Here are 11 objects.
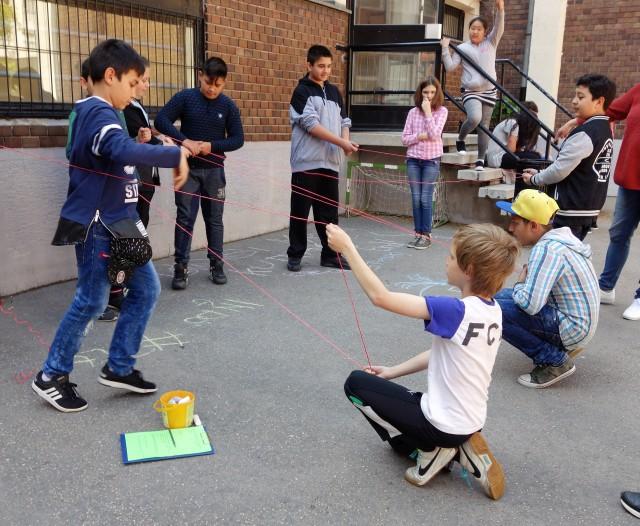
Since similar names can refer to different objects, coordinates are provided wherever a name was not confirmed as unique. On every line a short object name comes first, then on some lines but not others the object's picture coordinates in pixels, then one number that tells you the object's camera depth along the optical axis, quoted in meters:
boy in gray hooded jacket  5.65
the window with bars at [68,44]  4.87
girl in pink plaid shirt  6.88
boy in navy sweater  5.08
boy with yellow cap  3.37
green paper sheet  2.73
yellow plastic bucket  2.91
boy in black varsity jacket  4.59
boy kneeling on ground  2.34
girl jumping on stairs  8.16
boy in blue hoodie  2.80
